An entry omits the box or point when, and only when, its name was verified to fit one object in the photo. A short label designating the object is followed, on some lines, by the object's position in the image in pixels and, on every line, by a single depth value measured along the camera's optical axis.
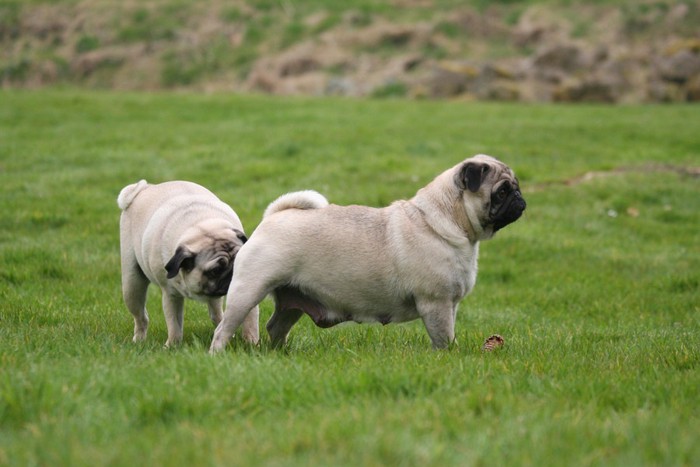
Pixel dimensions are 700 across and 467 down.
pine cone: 13.74
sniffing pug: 13.69
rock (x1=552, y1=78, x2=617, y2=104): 59.34
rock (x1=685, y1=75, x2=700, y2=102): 58.47
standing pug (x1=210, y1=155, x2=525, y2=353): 12.85
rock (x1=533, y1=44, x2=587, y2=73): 64.31
